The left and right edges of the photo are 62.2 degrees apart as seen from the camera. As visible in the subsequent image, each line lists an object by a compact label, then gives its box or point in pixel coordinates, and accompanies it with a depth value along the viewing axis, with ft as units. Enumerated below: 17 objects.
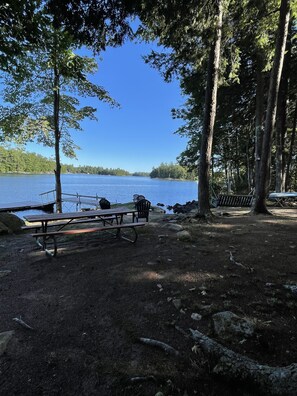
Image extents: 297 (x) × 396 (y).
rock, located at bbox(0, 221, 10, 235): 22.11
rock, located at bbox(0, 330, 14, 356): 7.20
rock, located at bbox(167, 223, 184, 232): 21.26
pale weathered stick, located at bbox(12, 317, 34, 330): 8.26
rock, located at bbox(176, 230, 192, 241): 17.90
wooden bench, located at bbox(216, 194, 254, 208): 40.63
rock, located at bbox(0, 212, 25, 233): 23.25
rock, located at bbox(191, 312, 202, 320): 8.33
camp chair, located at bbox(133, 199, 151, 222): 25.05
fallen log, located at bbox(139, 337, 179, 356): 6.80
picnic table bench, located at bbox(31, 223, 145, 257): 14.93
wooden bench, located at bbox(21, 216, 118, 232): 16.65
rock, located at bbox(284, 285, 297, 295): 9.60
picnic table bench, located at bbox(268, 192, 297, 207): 38.06
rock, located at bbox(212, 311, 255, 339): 7.24
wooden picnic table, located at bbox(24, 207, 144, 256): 15.58
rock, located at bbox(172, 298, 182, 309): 9.15
